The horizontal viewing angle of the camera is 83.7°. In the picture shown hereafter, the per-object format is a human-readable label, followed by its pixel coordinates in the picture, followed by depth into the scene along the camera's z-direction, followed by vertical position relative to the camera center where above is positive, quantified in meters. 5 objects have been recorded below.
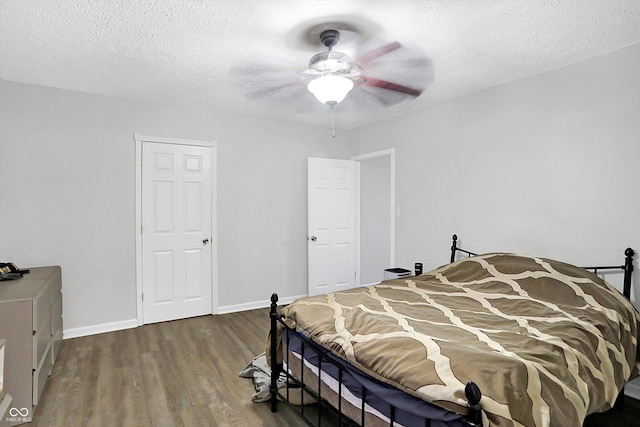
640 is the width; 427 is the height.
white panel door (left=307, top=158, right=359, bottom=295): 4.83 -0.18
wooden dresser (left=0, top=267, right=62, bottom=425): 2.16 -0.84
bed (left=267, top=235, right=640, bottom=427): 1.34 -0.63
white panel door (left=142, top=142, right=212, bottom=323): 3.91 -0.23
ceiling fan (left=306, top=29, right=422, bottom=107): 2.45 +1.06
